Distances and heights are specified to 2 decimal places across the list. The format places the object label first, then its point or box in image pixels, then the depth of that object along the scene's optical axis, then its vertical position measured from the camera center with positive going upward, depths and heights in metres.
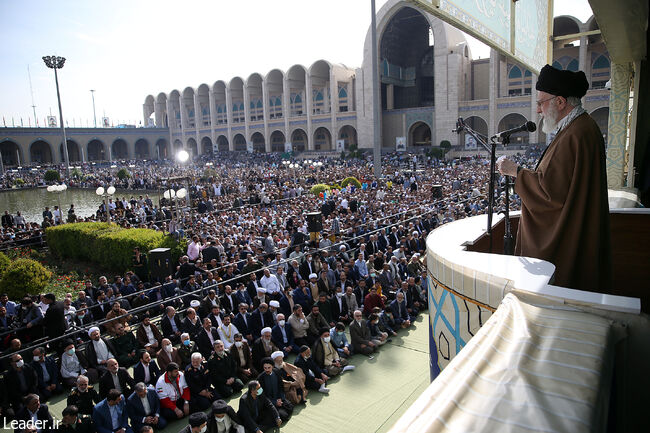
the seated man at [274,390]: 4.99 -2.75
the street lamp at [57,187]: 16.34 -0.86
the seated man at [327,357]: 5.85 -2.80
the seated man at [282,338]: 6.39 -2.72
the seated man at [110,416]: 4.52 -2.65
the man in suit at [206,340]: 5.84 -2.45
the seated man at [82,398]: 4.77 -2.59
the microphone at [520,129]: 2.55 +0.08
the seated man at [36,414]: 4.46 -2.59
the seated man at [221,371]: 5.43 -2.70
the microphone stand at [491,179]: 2.42 -0.21
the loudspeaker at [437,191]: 15.31 -1.57
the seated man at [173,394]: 5.03 -2.75
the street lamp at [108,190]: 13.47 -0.87
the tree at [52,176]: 31.42 -0.77
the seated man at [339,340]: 6.33 -2.75
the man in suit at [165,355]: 5.53 -2.50
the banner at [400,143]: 37.40 +0.47
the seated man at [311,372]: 5.51 -2.84
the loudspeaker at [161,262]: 7.77 -1.83
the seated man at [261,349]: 5.98 -2.68
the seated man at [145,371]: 5.36 -2.62
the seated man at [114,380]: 5.06 -2.57
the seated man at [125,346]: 6.25 -2.71
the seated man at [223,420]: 4.36 -2.68
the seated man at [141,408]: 4.73 -2.72
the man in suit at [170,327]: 6.29 -2.48
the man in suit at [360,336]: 6.42 -2.79
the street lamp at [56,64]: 29.53 +7.06
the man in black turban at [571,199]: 1.89 -0.26
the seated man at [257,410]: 4.63 -2.75
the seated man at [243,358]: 5.78 -2.73
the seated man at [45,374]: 5.52 -2.68
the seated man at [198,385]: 5.23 -2.76
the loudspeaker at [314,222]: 9.83 -1.59
